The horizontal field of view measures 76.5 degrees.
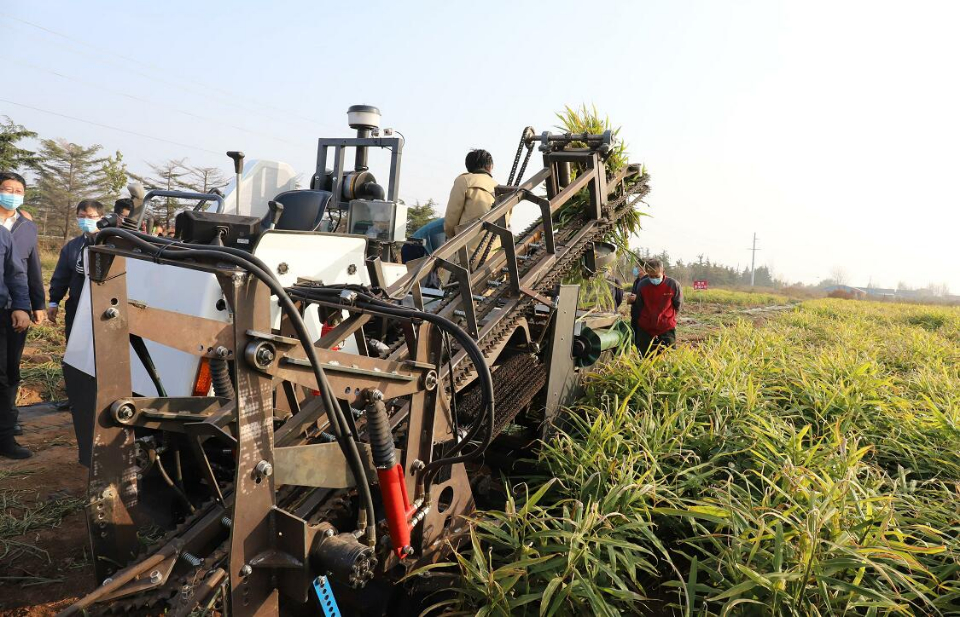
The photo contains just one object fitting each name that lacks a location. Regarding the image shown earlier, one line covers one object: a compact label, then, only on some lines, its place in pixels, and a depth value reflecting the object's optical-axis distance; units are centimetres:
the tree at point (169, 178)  3203
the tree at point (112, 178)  3158
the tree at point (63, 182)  2944
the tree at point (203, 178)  3209
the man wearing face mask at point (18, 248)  512
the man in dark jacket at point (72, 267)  572
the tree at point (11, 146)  2514
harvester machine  202
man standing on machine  514
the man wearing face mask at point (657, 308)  767
